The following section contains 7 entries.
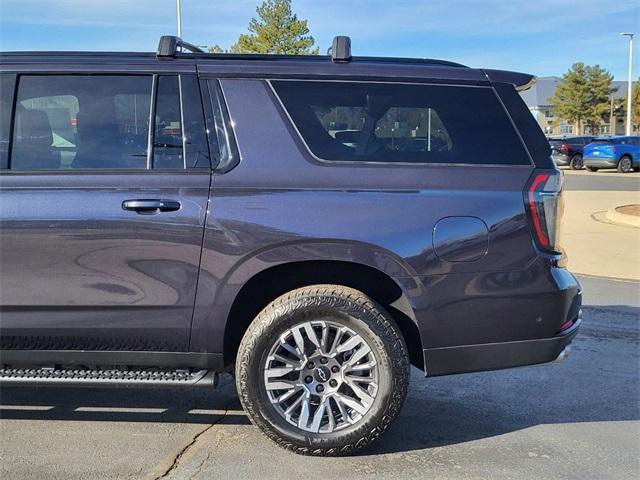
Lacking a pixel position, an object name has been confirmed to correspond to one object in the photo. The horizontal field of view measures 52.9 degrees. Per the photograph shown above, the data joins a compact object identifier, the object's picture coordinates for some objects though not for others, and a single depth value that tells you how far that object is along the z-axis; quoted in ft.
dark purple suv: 10.87
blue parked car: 91.50
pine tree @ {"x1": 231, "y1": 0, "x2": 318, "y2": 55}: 81.66
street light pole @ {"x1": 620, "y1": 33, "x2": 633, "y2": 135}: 121.33
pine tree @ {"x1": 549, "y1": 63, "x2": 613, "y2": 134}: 194.59
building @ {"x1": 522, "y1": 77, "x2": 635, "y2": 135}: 229.08
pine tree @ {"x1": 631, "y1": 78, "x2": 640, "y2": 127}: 181.40
